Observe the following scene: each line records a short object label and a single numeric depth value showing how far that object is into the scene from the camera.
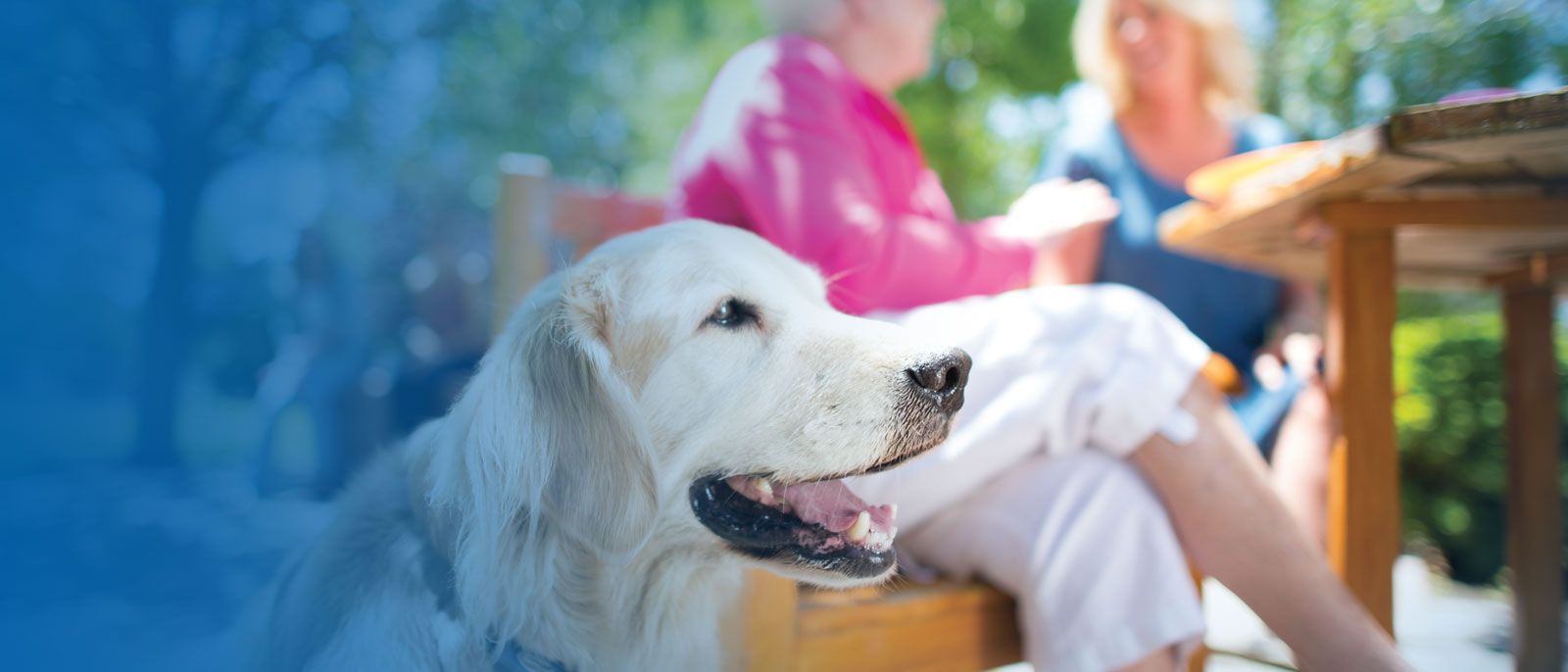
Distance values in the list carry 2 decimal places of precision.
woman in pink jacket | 1.17
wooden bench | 1.10
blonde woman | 2.27
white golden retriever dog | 0.83
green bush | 3.81
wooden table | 1.20
